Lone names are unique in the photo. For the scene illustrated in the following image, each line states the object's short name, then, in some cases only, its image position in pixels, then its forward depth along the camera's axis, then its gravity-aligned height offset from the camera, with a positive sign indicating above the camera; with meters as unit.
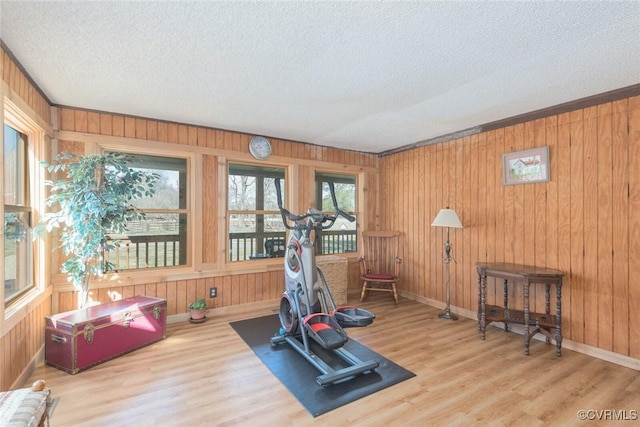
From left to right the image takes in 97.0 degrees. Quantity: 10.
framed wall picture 3.13 +0.53
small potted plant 3.54 -1.24
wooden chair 4.84 -0.76
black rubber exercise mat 2.08 -1.36
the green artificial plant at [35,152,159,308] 2.59 +0.06
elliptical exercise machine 2.39 -0.98
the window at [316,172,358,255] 4.98 -0.19
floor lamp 3.66 -0.15
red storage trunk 2.43 -1.10
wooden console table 2.80 -1.01
